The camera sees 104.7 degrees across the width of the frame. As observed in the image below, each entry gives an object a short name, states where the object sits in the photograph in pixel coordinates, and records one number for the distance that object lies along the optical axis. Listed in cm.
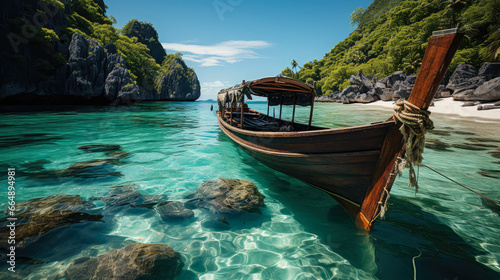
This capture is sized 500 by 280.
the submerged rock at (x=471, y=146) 966
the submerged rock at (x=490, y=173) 662
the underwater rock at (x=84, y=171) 647
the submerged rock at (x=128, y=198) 489
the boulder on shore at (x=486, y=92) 2093
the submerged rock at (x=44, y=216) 348
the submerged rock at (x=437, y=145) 1002
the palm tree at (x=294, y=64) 10102
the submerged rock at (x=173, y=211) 440
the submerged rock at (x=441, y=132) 1343
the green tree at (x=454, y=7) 3633
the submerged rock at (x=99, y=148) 954
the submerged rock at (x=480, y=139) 1109
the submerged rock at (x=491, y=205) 474
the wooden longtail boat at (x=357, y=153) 265
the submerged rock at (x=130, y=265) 277
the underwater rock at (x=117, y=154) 866
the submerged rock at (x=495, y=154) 863
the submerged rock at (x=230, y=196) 473
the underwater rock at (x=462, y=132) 1342
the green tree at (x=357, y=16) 10187
